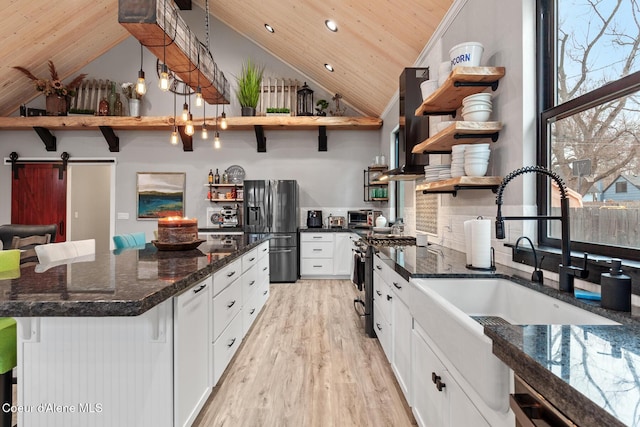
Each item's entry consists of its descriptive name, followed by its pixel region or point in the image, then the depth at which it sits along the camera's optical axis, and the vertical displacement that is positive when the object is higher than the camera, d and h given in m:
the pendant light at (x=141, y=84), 2.72 +1.09
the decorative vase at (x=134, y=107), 6.02 +1.97
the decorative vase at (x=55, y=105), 5.89 +1.97
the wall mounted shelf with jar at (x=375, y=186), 5.66 +0.55
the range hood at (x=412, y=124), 3.12 +0.88
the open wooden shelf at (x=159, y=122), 5.70 +1.62
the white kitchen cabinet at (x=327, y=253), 5.73 -0.62
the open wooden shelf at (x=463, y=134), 1.93 +0.51
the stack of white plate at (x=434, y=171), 2.45 +0.35
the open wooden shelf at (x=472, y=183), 1.93 +0.20
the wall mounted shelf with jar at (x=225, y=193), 6.16 +0.45
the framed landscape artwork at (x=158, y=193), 6.34 +0.45
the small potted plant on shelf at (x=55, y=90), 5.70 +2.22
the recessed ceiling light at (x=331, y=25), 3.77 +2.20
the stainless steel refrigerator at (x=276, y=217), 5.54 +0.00
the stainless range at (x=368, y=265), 3.21 -0.48
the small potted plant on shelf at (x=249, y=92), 5.90 +2.22
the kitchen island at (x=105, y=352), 1.31 -0.57
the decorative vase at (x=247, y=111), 5.88 +1.86
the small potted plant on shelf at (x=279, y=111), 5.93 +1.88
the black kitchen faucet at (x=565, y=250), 1.22 -0.13
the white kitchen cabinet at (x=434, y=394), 1.09 -0.68
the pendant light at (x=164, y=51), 2.80 +1.61
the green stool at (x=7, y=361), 1.41 -0.61
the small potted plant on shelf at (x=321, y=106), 5.88 +1.97
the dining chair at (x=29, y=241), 4.18 -0.32
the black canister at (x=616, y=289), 0.99 -0.22
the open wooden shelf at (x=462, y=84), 1.92 +0.81
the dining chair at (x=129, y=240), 2.99 -0.22
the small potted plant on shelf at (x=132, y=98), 6.02 +2.19
